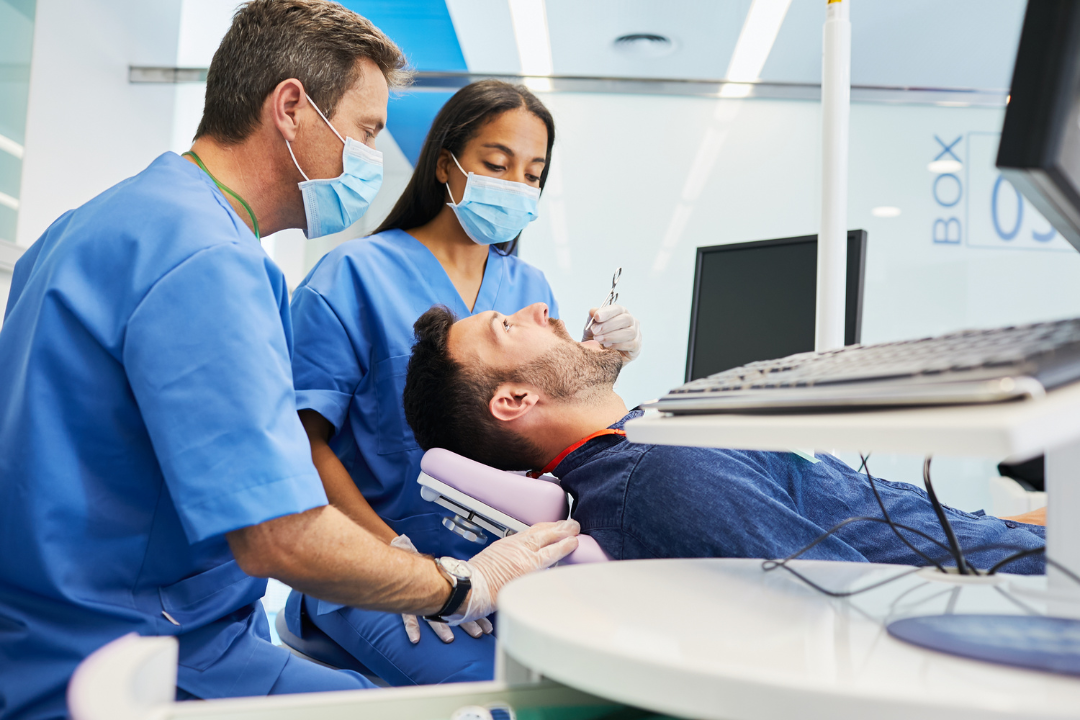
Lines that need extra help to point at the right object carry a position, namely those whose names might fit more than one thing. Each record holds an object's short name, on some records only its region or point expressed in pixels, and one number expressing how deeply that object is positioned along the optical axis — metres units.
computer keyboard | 0.35
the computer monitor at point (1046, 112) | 0.45
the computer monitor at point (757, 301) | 1.94
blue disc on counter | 0.35
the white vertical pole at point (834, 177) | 1.32
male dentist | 0.78
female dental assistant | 1.28
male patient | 0.93
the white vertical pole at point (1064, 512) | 0.50
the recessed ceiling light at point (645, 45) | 3.10
